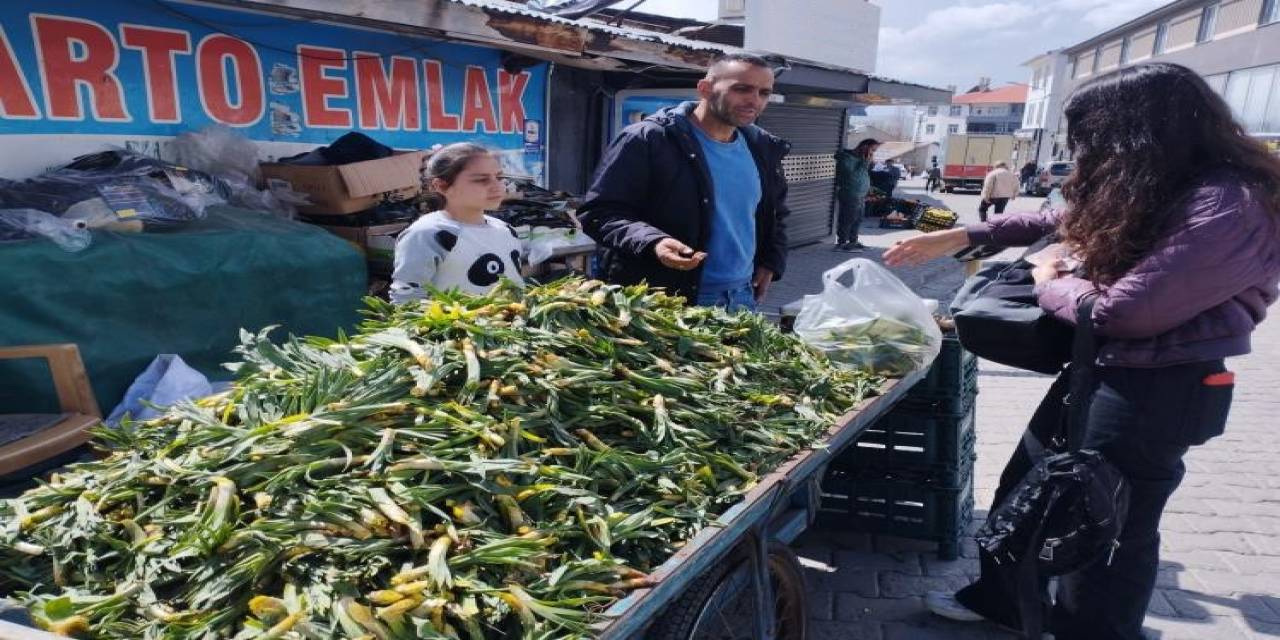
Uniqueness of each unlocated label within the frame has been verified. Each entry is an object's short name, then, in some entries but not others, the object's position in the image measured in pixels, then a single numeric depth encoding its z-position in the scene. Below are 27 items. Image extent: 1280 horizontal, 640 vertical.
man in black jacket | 3.32
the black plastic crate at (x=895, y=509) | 3.51
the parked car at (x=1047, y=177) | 32.56
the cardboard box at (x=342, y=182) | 4.97
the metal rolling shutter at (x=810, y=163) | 13.27
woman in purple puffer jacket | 2.20
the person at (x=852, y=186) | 13.86
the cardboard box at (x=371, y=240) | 5.10
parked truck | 34.75
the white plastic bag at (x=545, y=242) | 5.86
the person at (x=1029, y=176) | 34.47
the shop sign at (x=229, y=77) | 4.27
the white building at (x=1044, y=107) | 49.31
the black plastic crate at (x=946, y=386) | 3.36
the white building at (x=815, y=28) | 12.47
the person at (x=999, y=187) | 15.43
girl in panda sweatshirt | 3.23
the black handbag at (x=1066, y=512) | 2.38
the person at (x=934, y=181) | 36.00
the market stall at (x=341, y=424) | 1.47
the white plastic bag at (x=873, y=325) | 2.98
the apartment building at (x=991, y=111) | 77.12
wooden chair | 2.77
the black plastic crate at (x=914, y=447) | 3.40
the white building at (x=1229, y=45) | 27.91
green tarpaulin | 3.37
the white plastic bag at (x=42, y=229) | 3.52
